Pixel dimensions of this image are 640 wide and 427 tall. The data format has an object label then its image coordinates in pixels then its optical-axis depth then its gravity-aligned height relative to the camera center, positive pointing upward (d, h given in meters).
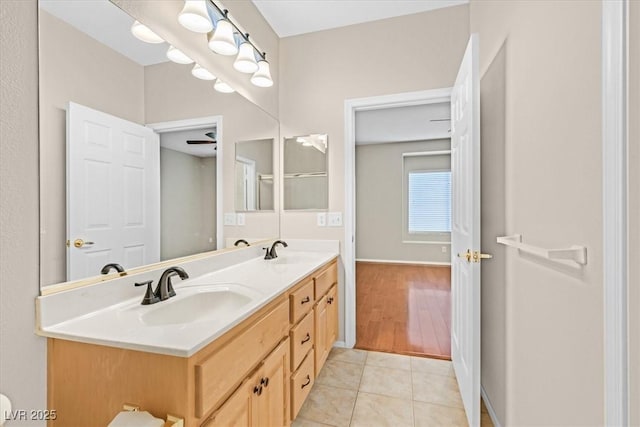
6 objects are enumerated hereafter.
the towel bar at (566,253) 0.79 -0.13
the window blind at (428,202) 5.54 +0.21
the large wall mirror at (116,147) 0.90 +0.27
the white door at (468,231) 1.39 -0.10
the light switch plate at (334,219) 2.35 -0.06
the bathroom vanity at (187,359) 0.75 -0.45
